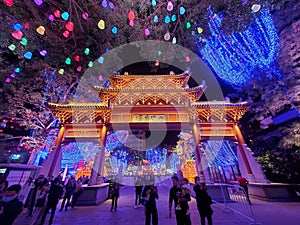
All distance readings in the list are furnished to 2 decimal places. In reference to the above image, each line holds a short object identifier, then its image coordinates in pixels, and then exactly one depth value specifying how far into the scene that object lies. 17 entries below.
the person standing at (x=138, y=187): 7.62
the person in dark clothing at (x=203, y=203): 4.03
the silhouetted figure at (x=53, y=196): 5.18
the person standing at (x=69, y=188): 7.31
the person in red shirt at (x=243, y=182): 7.96
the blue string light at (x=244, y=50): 9.36
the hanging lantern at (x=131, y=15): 5.83
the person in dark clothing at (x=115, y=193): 6.76
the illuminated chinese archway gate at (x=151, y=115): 10.73
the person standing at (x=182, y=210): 3.60
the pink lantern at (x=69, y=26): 5.74
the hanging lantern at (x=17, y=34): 5.95
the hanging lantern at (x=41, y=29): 5.65
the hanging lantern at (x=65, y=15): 5.51
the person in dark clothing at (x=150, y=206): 4.10
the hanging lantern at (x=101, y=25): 5.87
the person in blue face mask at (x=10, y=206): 2.60
